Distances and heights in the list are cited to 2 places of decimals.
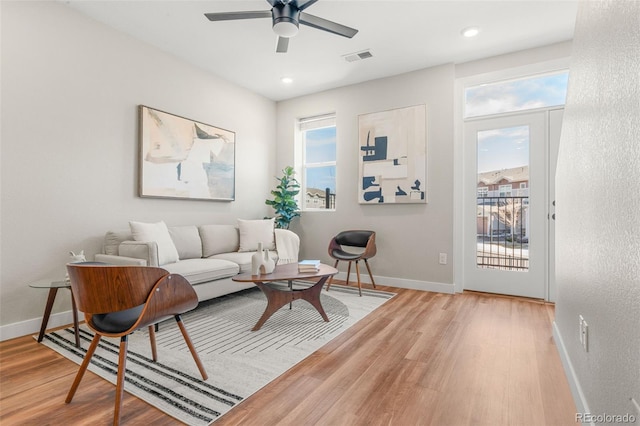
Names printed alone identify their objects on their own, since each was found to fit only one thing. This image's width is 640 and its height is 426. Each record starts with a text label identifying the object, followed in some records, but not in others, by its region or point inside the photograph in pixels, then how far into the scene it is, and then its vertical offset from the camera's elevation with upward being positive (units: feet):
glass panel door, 12.43 +0.46
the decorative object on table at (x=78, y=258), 8.39 -1.17
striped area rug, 5.80 -3.20
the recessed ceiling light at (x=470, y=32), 11.20 +6.34
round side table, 8.13 -2.08
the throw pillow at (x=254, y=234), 14.33 -0.88
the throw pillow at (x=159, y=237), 10.36 -0.79
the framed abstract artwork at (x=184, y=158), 12.09 +2.24
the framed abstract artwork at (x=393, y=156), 14.32 +2.66
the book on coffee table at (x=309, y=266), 9.98 -1.58
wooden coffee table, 9.11 -2.22
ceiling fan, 8.59 +5.22
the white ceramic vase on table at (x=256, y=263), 9.53 -1.42
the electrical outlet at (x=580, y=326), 5.24 -1.77
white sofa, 9.79 -1.28
